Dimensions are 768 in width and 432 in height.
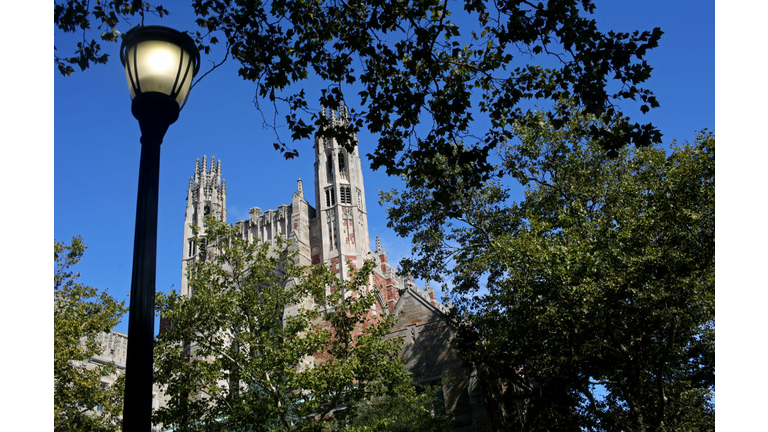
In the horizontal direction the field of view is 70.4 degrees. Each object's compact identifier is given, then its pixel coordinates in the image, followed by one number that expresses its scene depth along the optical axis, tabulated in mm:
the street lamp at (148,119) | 3744
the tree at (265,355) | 15117
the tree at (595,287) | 13539
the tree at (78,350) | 16328
